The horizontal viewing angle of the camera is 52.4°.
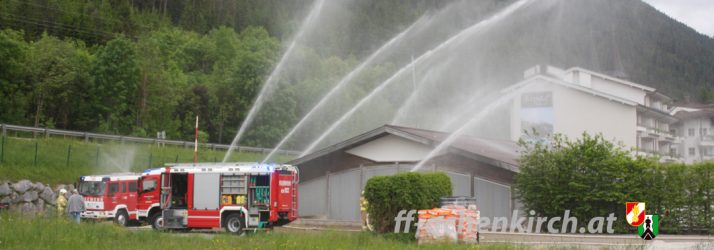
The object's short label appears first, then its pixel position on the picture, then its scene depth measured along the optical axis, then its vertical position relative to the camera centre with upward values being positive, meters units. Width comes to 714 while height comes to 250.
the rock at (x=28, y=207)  40.84 -0.89
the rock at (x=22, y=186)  41.44 +0.30
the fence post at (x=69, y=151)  47.35 +2.65
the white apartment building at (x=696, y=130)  115.50 +11.74
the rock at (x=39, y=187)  42.59 +0.26
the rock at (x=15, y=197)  40.78 -0.34
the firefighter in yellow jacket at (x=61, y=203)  32.84 -0.51
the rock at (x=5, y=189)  40.40 +0.08
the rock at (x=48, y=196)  42.78 -0.26
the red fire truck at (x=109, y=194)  41.12 -0.10
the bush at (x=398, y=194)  25.81 +0.11
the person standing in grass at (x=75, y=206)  30.16 -0.58
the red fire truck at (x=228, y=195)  30.98 -0.04
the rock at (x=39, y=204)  41.83 -0.73
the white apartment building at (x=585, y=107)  80.69 +10.62
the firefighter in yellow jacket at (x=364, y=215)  27.76 -0.73
